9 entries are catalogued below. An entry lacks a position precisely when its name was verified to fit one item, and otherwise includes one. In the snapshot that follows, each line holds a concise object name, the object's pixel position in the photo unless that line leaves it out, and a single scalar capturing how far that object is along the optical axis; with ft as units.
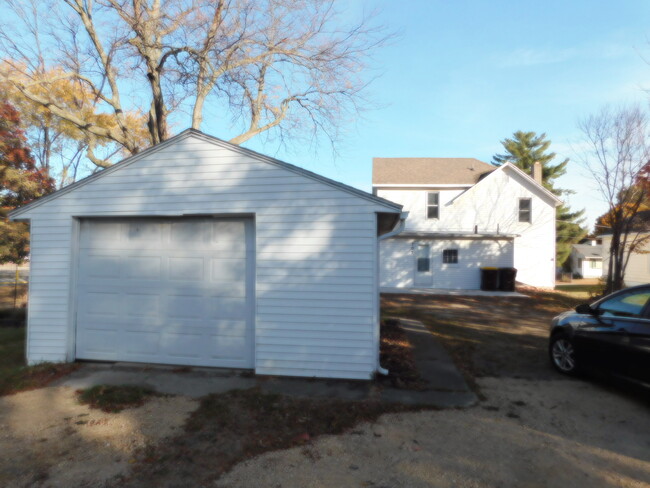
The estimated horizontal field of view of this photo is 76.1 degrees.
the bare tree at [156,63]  40.73
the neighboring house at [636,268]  77.66
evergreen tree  131.03
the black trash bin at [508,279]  64.49
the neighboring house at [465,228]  66.69
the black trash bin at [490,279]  65.00
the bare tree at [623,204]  43.91
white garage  19.93
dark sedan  16.40
